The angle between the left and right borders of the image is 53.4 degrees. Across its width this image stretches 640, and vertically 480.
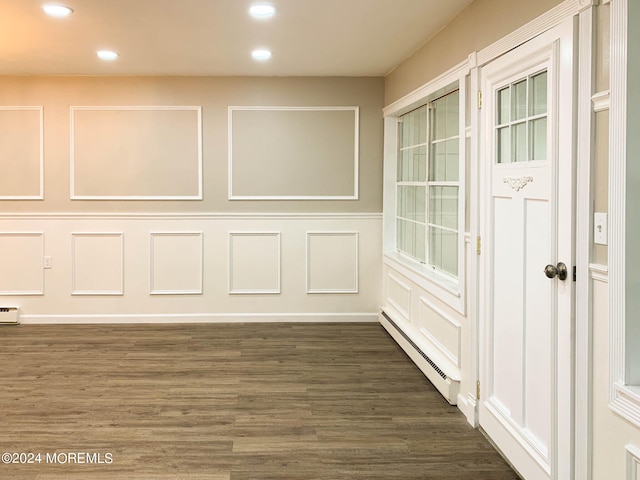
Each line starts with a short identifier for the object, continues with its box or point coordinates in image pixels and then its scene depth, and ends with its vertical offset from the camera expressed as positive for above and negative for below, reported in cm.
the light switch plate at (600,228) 215 +1
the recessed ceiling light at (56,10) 369 +130
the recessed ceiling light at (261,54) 491 +138
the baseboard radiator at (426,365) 378 -91
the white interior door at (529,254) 240 -11
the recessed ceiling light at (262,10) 370 +130
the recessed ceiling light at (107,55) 494 +138
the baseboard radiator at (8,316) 596 -82
